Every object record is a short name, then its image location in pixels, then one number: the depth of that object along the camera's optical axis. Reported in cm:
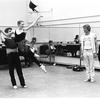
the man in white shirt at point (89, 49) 728
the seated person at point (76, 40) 1152
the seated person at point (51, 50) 1210
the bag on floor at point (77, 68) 1008
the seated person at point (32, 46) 1173
